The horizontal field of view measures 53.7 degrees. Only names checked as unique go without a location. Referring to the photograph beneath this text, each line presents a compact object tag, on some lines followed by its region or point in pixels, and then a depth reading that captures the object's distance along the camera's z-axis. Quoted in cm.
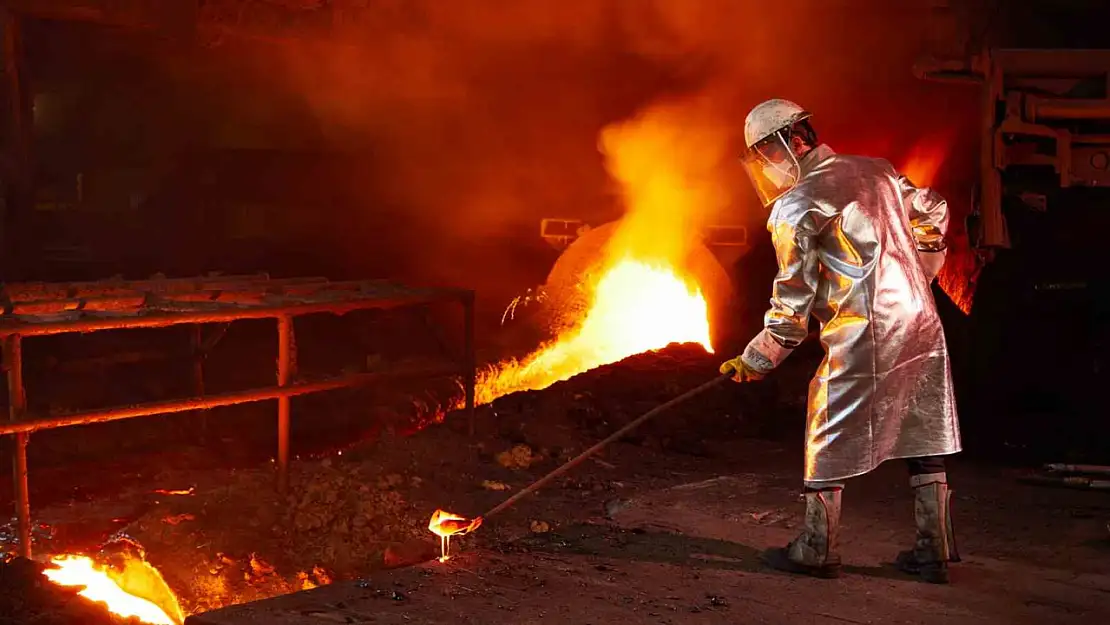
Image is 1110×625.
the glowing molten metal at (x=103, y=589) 501
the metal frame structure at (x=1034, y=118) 688
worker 381
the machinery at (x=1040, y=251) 691
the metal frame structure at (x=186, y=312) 502
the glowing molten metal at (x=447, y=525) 435
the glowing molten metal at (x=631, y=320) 942
